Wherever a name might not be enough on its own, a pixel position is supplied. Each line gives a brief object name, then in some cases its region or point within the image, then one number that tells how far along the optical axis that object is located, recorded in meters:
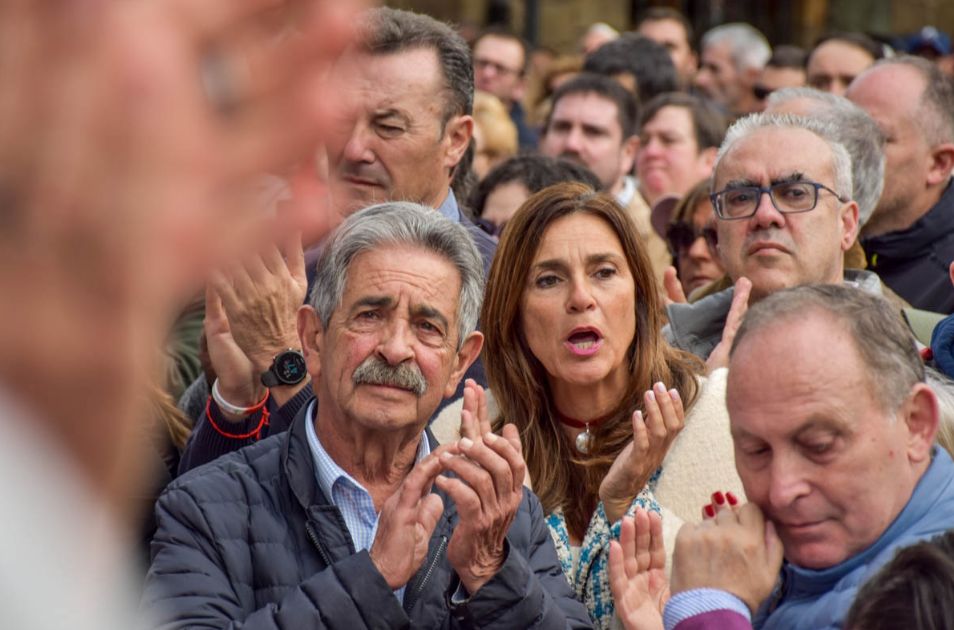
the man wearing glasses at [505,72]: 24.14
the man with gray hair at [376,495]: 6.69
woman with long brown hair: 8.52
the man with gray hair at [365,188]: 8.83
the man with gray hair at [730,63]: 25.72
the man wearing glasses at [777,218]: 9.79
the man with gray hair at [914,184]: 11.68
